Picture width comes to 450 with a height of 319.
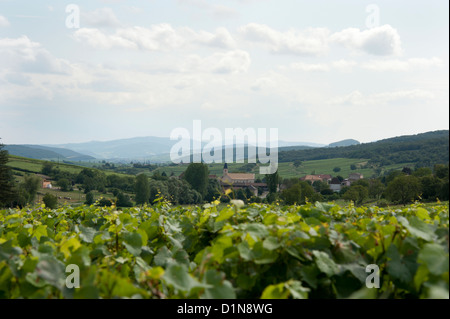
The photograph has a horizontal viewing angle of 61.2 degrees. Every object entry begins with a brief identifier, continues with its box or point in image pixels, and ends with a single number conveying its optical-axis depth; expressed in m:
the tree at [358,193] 70.19
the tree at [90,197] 110.28
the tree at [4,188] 79.38
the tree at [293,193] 65.31
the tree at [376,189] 74.15
